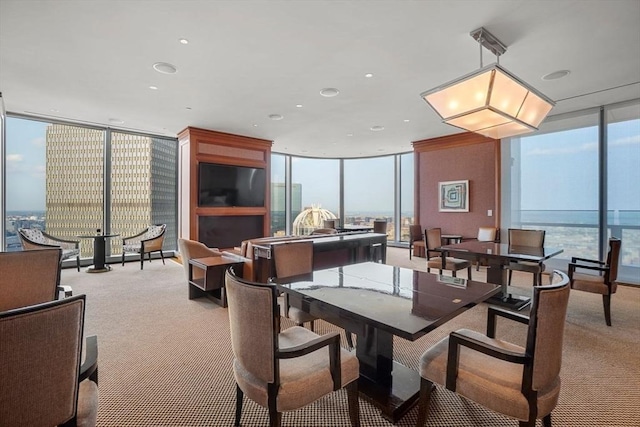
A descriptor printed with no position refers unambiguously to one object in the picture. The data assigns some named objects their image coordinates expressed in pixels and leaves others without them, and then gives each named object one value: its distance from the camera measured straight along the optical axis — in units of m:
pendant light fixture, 2.91
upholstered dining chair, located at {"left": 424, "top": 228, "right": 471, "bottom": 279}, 4.29
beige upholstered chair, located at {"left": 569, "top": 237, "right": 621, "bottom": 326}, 3.22
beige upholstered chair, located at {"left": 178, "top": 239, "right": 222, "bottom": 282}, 4.04
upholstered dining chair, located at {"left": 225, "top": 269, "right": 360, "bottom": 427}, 1.40
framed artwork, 6.99
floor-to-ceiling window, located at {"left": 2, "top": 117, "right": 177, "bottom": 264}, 5.58
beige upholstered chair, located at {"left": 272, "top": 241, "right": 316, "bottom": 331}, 2.79
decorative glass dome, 9.71
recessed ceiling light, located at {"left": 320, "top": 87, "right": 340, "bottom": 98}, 4.30
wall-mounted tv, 6.54
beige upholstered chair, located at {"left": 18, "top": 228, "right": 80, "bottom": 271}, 4.77
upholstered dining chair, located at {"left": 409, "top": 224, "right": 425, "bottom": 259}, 7.38
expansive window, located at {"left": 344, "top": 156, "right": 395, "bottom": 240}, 9.54
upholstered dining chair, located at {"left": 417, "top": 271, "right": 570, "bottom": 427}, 1.38
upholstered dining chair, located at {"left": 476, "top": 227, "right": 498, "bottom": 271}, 6.14
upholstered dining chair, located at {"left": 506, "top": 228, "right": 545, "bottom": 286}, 4.35
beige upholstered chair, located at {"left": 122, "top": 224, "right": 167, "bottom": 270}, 6.03
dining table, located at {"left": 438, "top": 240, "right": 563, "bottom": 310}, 3.49
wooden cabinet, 6.41
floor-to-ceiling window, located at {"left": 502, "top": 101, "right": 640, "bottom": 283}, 4.83
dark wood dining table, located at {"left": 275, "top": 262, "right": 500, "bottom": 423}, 1.58
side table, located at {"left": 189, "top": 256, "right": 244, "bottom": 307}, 3.77
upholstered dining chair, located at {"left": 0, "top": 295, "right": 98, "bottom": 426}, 0.99
